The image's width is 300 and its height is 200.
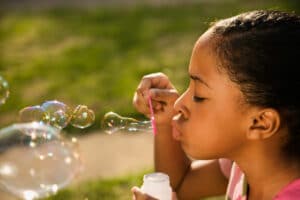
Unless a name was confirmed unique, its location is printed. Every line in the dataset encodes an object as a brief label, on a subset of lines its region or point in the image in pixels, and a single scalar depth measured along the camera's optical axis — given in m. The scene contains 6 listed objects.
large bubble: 1.45
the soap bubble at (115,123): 1.60
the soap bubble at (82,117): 1.63
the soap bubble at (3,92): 1.81
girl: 1.29
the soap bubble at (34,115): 1.62
